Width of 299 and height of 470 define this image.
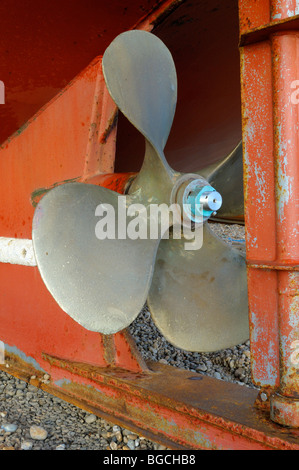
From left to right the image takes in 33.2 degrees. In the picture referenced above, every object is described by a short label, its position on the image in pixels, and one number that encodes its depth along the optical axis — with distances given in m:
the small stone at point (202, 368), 2.43
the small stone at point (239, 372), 2.39
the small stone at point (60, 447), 1.72
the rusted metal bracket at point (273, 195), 1.34
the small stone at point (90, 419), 1.92
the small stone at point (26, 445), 1.73
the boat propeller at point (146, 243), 1.52
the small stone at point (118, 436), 1.77
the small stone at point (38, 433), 1.79
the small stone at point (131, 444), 1.71
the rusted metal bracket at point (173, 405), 1.42
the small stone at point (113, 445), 1.73
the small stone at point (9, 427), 1.84
